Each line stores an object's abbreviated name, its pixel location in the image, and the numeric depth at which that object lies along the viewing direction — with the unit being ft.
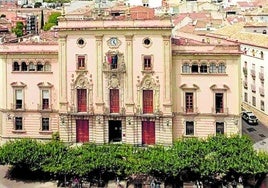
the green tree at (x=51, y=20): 436.76
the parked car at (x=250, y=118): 205.29
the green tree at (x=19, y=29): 412.20
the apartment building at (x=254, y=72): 202.08
